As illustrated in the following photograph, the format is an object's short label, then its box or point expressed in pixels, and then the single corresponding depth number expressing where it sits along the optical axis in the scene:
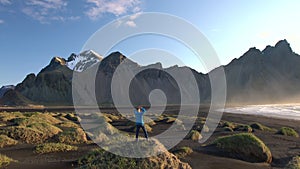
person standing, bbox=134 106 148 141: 15.61
